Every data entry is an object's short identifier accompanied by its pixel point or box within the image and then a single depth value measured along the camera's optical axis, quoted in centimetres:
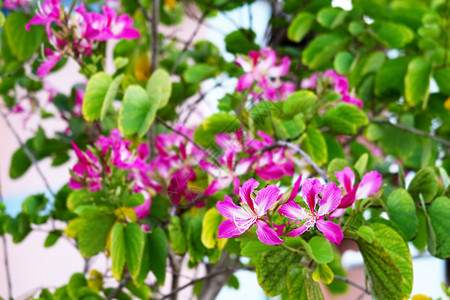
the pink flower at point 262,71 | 160
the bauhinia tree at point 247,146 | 124
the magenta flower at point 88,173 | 148
